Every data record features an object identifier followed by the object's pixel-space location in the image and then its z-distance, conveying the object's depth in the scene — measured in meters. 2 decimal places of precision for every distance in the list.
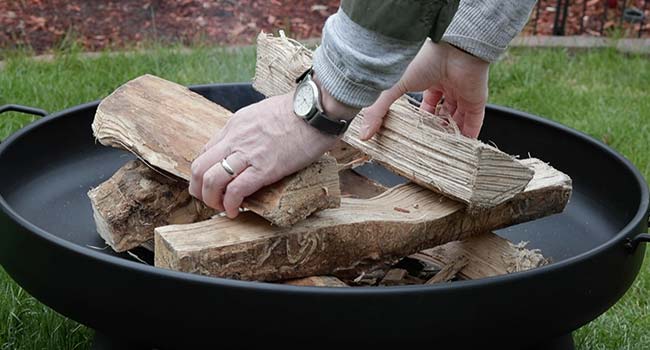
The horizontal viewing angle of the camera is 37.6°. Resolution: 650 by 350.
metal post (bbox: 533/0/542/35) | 5.53
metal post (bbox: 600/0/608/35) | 5.57
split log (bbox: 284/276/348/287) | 1.92
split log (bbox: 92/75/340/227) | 1.82
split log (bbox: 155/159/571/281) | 1.82
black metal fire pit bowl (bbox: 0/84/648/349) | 1.65
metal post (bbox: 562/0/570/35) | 5.33
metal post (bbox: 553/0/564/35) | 5.33
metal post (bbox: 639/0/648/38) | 5.44
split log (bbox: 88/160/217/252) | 2.17
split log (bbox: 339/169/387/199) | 2.44
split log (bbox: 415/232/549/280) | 2.18
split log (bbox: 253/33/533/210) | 1.93
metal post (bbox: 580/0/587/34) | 5.64
